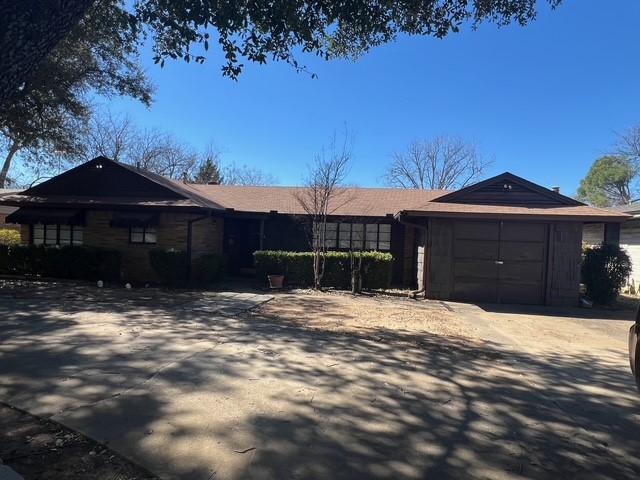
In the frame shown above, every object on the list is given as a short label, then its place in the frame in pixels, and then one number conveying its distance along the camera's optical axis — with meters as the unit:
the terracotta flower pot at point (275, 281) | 13.53
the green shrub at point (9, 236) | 19.32
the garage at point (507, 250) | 11.81
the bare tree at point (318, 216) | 13.62
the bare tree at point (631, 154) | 29.61
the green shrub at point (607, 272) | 11.77
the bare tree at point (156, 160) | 32.41
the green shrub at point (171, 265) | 13.19
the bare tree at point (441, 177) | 35.69
